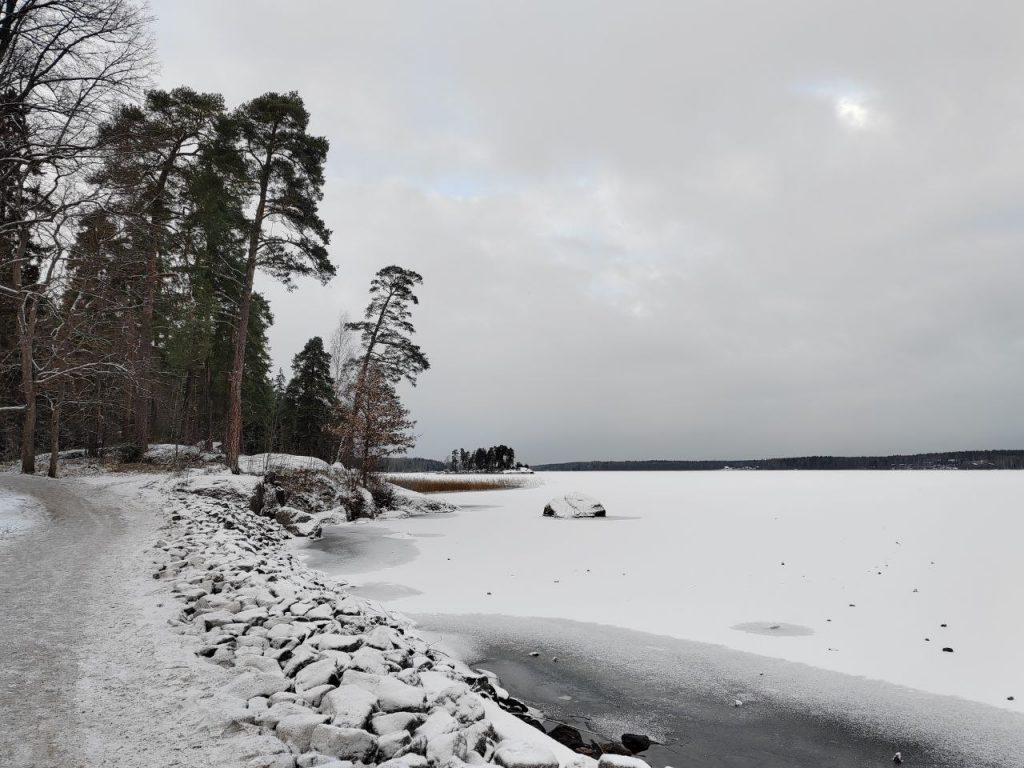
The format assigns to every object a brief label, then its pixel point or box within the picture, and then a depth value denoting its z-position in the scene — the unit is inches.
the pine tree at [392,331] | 1074.1
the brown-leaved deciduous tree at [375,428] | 829.2
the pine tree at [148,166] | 297.7
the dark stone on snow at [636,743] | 133.3
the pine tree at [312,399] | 1572.3
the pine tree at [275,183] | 647.1
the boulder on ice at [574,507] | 716.7
